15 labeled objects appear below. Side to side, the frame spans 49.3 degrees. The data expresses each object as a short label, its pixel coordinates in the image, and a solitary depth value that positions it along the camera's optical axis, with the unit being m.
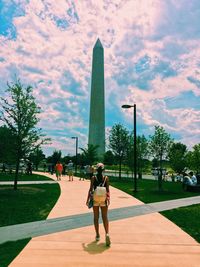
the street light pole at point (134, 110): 13.22
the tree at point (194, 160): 31.18
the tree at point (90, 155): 26.83
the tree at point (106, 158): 48.53
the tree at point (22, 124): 13.05
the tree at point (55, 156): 45.94
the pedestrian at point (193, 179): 14.55
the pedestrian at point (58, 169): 20.15
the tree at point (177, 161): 27.56
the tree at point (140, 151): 26.45
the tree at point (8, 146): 12.93
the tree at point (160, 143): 24.06
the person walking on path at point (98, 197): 4.77
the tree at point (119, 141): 25.25
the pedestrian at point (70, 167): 19.05
